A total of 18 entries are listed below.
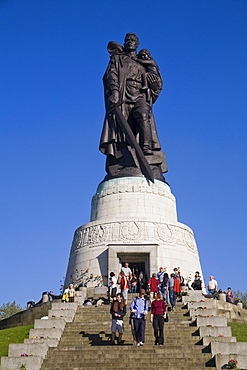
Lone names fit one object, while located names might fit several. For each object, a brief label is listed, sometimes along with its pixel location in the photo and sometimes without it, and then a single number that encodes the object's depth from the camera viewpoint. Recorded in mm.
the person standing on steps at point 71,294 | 23578
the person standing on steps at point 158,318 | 16078
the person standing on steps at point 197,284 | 26688
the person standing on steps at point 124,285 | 20797
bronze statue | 34938
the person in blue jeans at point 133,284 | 25153
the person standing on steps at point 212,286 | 26766
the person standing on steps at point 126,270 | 24223
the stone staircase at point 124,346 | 14953
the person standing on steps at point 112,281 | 23100
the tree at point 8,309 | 55062
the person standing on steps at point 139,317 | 15977
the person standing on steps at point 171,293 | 20969
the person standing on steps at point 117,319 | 16438
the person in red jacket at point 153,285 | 21766
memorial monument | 30516
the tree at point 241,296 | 59281
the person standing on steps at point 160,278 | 23066
